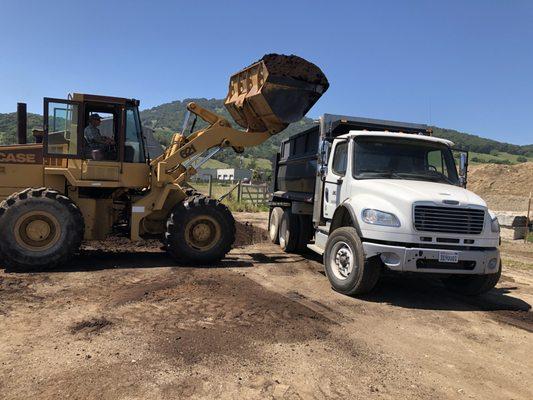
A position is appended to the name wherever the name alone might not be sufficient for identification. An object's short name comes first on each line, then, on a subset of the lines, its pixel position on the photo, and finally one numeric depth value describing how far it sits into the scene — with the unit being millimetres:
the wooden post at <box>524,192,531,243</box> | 15342
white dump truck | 6848
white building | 89500
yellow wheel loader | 8406
